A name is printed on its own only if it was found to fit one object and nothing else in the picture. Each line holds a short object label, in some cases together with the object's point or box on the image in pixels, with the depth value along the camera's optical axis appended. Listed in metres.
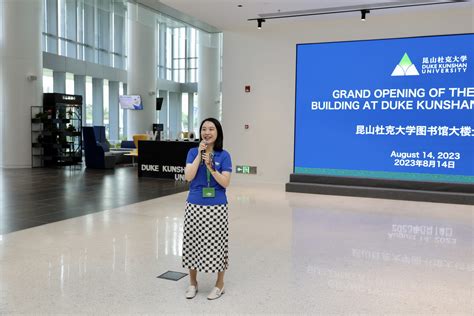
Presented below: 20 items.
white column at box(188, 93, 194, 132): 26.33
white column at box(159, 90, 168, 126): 24.84
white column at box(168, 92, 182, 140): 25.73
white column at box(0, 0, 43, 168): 11.99
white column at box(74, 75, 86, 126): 17.78
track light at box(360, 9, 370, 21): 8.05
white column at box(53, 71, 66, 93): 16.86
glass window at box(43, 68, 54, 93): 16.47
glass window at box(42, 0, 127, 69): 16.75
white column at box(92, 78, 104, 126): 18.84
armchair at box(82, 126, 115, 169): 12.48
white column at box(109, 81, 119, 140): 19.78
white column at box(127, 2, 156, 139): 16.62
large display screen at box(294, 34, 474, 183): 8.31
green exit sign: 10.20
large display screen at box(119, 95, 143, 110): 16.41
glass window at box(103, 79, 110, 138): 19.53
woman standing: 3.21
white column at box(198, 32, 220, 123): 21.14
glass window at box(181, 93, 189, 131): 26.33
